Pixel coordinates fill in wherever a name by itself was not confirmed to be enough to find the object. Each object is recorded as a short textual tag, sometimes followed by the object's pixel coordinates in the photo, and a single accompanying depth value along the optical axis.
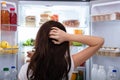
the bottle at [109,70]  2.27
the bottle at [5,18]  2.24
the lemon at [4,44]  2.22
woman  1.14
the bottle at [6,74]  2.32
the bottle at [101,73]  2.31
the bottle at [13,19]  2.29
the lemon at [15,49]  2.29
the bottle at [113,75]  2.26
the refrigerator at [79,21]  2.30
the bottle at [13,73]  2.35
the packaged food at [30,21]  2.51
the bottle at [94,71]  2.38
